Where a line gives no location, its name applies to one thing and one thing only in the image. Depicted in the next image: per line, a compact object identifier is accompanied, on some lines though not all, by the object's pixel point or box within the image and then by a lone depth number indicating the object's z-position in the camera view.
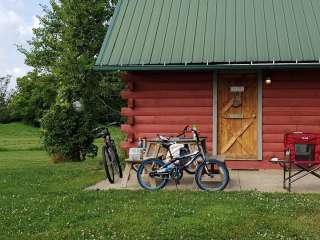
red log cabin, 8.06
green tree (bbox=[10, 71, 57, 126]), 18.05
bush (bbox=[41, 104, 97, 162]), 11.86
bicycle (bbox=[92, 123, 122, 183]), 6.97
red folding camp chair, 6.17
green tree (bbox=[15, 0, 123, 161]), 11.94
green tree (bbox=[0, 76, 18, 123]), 41.24
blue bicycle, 6.29
